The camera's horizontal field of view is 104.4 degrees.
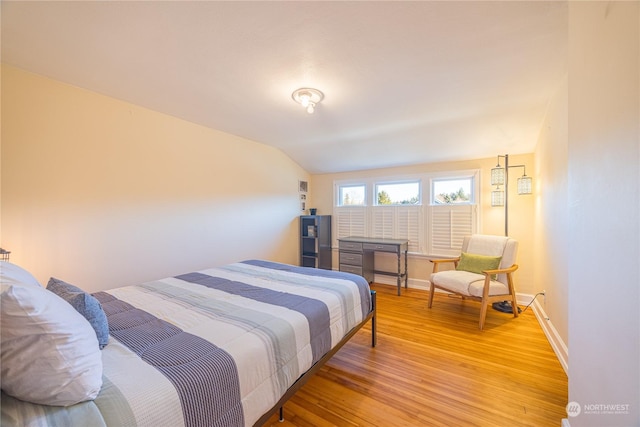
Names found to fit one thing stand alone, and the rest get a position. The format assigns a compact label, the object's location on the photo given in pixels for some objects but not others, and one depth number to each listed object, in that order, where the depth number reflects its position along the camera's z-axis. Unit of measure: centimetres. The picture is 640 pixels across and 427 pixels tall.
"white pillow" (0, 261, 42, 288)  86
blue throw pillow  112
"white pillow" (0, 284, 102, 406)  71
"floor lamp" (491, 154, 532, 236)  340
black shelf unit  481
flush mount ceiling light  229
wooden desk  398
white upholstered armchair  280
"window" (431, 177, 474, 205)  389
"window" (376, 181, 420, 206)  429
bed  77
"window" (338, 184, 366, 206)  484
